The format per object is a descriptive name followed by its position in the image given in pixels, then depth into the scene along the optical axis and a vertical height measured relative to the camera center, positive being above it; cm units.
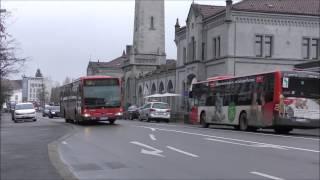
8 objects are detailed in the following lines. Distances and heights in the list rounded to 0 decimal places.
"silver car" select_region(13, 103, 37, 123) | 5469 -89
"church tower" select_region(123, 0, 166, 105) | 9794 +978
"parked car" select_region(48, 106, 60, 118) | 7311 -106
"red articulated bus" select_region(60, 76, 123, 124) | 3869 +30
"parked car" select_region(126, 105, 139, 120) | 6265 -99
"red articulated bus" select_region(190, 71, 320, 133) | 2958 +14
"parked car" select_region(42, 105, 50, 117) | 8355 -122
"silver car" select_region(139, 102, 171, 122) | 5325 -73
